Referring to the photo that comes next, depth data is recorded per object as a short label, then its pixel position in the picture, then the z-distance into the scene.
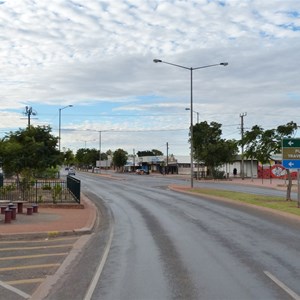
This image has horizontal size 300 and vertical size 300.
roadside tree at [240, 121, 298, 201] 27.19
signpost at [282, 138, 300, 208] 24.86
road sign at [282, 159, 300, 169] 24.81
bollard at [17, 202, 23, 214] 20.19
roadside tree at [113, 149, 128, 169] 139.45
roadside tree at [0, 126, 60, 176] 26.56
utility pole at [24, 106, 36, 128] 58.08
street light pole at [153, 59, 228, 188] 37.25
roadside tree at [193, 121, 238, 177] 69.81
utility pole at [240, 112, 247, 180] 72.43
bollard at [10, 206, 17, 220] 17.31
